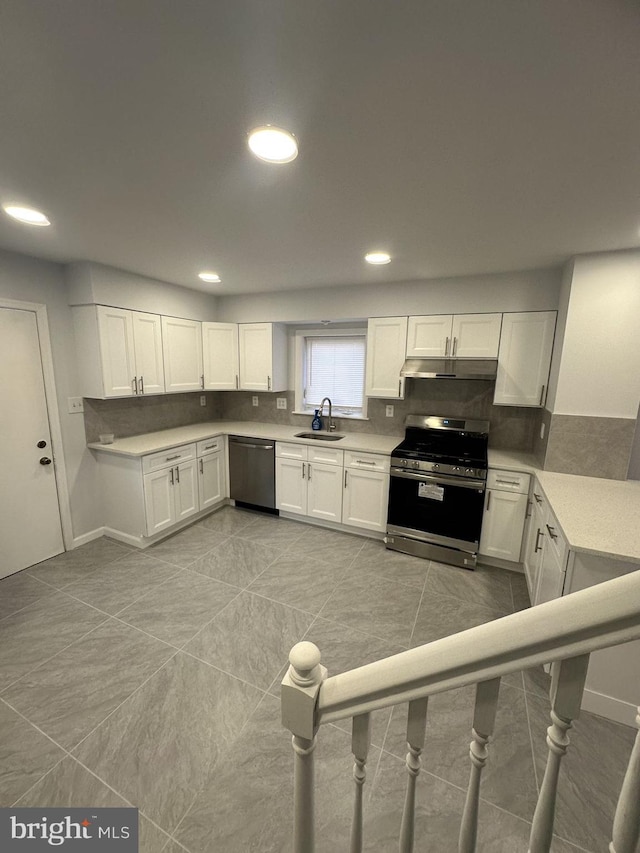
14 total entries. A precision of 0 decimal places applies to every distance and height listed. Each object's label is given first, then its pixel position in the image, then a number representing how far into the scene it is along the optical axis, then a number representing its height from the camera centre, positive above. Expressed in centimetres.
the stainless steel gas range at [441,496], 289 -105
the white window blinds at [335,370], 405 -2
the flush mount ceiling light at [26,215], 188 +80
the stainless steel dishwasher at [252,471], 385 -115
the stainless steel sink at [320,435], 394 -75
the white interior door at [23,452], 271 -72
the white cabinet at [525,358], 286 +12
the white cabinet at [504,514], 278 -113
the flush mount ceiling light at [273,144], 122 +80
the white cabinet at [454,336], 302 +32
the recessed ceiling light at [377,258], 255 +82
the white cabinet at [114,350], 301 +13
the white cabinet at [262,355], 402 +14
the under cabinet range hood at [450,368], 297 +3
